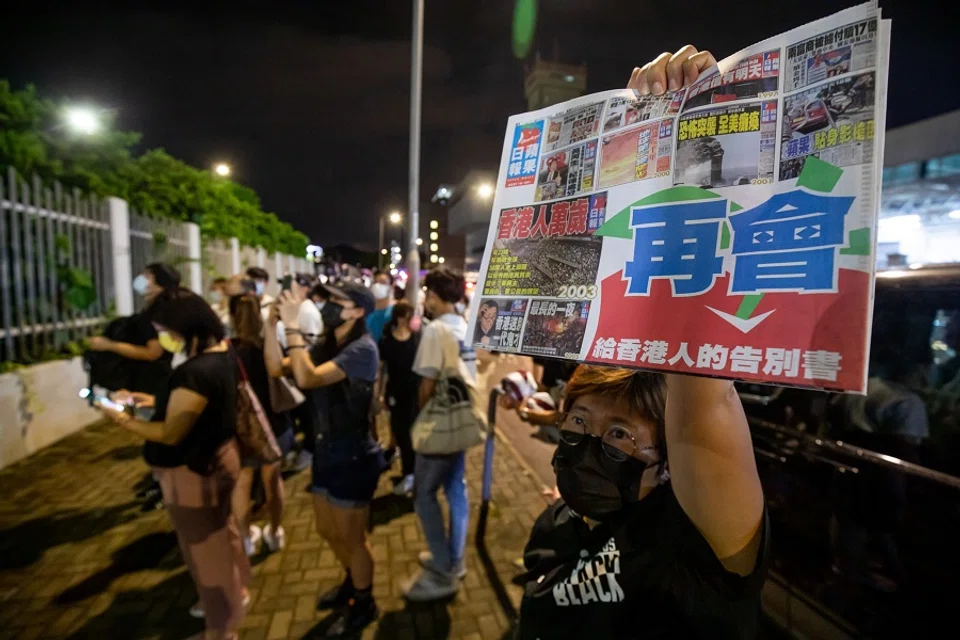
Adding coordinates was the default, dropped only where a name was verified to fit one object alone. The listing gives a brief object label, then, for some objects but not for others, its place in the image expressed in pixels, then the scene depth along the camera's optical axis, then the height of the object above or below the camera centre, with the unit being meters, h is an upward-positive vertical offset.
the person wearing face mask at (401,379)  4.65 -0.77
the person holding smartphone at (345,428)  2.85 -0.76
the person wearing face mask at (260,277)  4.56 +0.19
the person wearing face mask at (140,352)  4.10 -0.49
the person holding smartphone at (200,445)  2.46 -0.78
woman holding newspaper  0.95 -0.47
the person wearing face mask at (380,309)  5.72 -0.14
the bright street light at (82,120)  6.98 +2.48
